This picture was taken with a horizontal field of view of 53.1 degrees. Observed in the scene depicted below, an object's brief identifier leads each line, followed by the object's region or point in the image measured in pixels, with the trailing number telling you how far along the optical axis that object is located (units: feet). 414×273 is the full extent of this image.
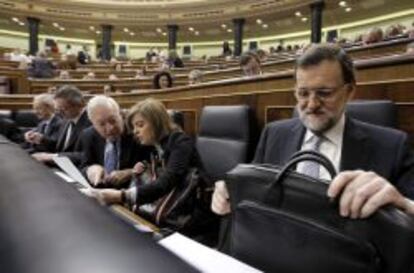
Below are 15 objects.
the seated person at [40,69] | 27.91
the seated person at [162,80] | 17.95
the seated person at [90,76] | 29.11
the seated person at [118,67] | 37.41
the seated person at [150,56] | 48.62
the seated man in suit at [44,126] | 11.64
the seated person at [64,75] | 28.14
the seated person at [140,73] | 32.69
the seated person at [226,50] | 47.54
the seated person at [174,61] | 34.53
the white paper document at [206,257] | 1.37
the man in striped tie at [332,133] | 4.05
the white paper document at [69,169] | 5.33
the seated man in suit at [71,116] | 10.55
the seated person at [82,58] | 41.19
